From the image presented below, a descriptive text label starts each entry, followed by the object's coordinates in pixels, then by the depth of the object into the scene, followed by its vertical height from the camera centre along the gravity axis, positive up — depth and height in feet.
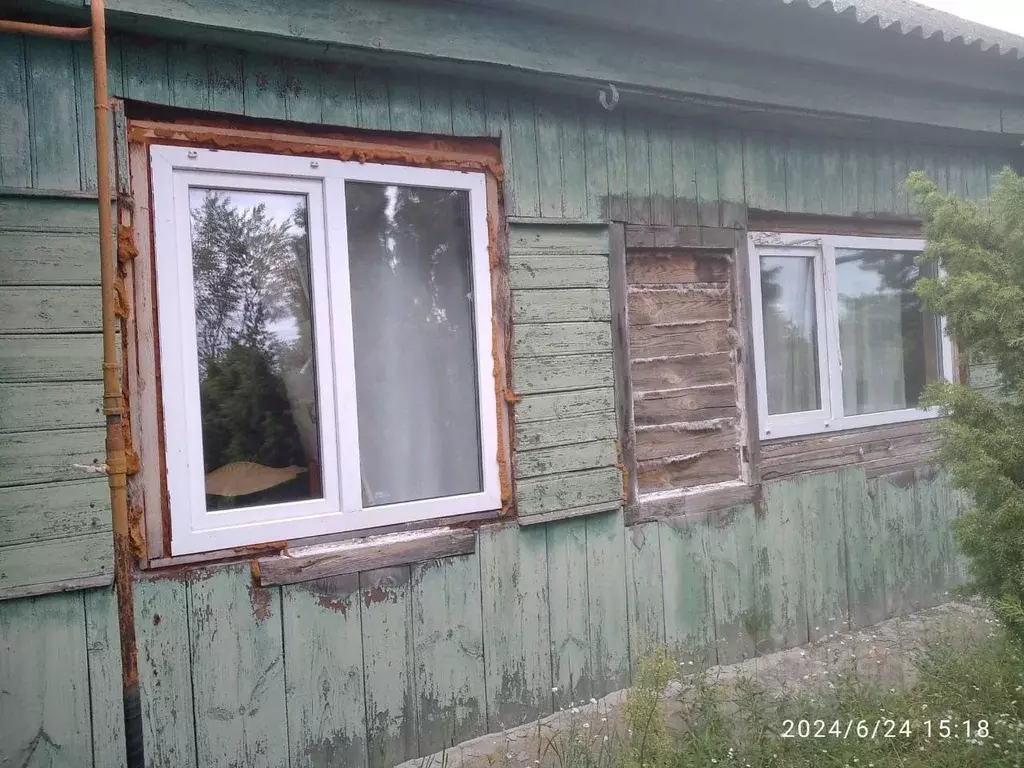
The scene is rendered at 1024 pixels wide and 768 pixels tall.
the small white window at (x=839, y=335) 14.35 +0.59
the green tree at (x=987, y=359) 10.24 -0.10
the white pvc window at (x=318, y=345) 8.86 +0.56
